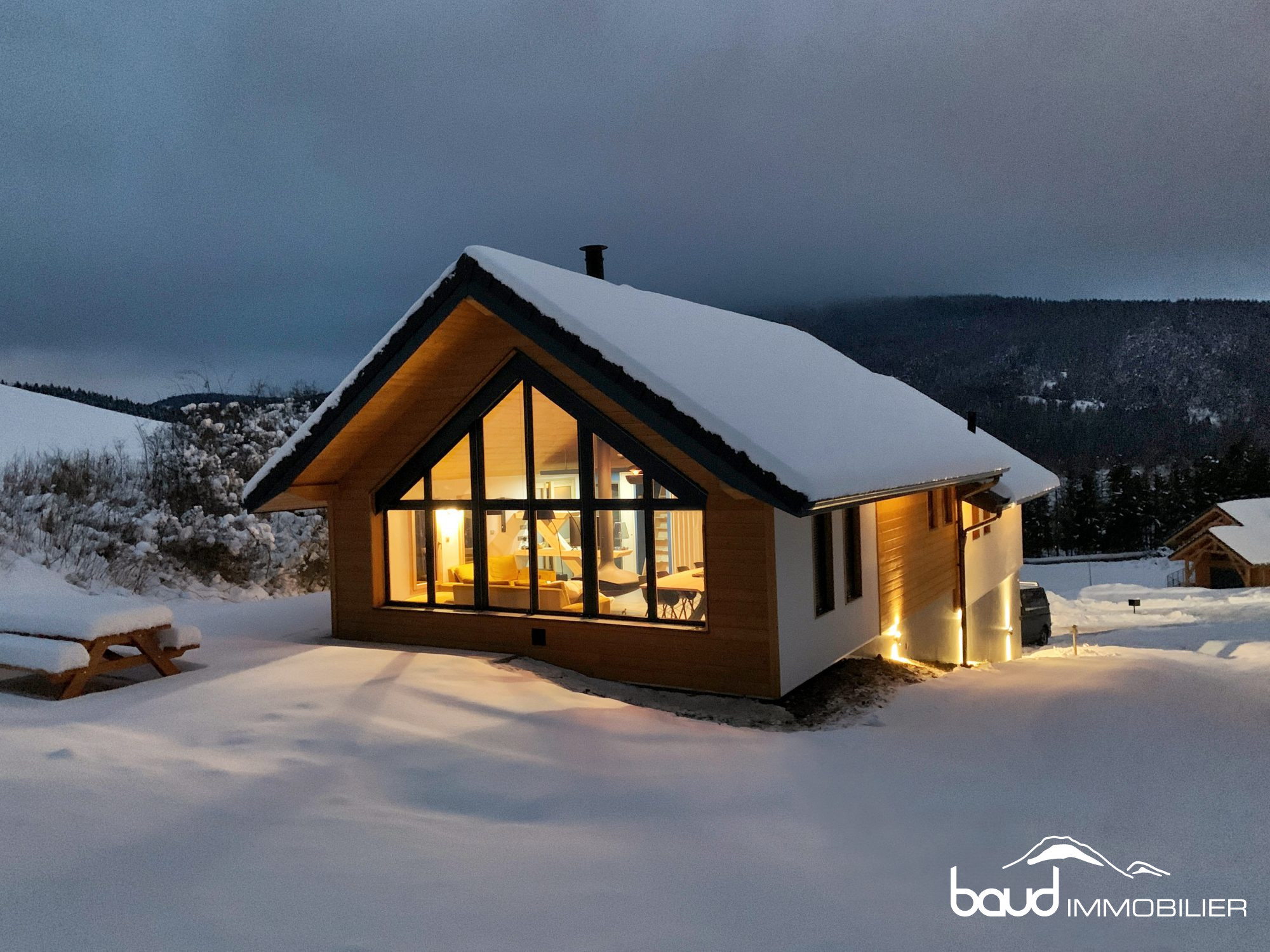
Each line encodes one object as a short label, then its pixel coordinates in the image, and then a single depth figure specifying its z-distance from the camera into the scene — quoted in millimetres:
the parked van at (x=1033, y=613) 23359
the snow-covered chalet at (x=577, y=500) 7523
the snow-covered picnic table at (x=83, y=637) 6547
